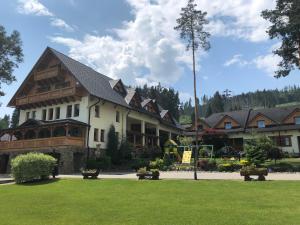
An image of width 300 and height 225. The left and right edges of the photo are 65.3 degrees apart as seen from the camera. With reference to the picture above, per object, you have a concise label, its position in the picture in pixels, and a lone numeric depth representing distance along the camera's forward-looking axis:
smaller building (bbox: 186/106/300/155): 33.09
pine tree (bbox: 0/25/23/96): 29.28
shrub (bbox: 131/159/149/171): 24.22
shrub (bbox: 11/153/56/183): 16.40
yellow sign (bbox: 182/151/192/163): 24.26
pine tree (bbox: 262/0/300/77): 22.53
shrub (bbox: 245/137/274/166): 21.46
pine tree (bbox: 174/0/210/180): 17.40
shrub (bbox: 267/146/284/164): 23.97
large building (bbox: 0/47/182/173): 24.44
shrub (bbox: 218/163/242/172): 19.41
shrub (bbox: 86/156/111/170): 23.79
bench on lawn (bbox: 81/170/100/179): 16.53
